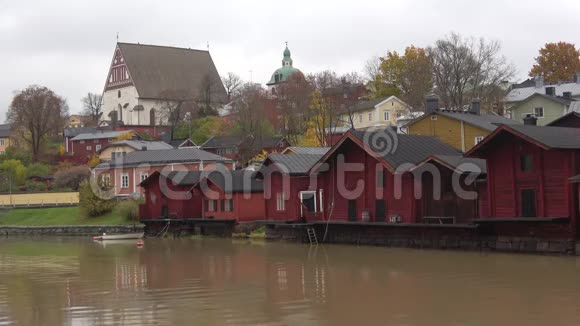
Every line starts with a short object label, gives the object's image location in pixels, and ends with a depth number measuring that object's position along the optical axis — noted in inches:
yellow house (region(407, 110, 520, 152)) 1930.4
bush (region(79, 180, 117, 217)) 2500.0
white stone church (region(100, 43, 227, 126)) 4781.0
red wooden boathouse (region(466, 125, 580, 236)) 1232.8
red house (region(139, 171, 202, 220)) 2230.6
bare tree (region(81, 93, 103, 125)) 6048.7
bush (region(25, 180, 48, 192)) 3230.8
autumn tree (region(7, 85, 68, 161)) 3934.5
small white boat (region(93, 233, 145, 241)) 2073.6
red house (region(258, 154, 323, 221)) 1814.7
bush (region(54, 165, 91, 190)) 3245.6
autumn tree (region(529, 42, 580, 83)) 3636.8
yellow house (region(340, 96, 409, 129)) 3191.4
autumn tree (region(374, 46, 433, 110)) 3004.4
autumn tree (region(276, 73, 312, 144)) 3287.4
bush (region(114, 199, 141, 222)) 2399.2
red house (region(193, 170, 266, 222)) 2020.2
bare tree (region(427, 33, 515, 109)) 2581.2
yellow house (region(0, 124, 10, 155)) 5022.1
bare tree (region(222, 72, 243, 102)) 4824.1
